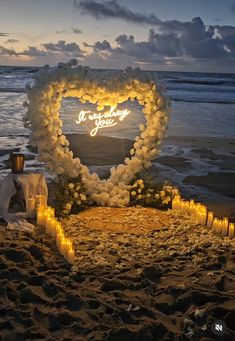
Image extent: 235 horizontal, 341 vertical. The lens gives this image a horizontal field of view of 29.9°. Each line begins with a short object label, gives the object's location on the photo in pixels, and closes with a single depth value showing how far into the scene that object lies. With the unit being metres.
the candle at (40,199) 7.45
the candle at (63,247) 6.05
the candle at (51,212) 7.08
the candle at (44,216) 7.07
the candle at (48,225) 6.83
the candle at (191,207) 8.17
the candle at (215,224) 7.41
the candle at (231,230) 7.25
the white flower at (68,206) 7.81
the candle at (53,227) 6.80
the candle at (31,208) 7.41
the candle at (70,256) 5.91
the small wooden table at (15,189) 7.37
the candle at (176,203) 8.43
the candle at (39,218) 7.11
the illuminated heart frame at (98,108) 7.52
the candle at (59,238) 6.26
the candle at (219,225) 7.36
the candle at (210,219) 7.63
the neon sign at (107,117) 7.94
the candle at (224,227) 7.28
